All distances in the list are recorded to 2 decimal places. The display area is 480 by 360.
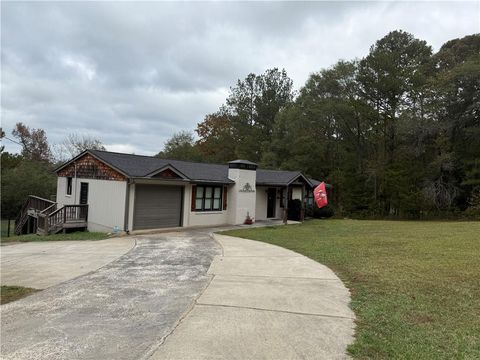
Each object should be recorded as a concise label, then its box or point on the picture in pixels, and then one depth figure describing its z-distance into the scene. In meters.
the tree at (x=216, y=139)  45.44
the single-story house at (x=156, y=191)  15.52
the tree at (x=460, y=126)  26.56
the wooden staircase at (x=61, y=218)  16.26
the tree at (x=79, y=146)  44.47
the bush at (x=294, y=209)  23.56
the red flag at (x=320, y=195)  22.05
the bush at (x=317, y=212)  26.14
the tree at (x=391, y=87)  29.92
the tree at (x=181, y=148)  43.12
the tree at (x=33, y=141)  51.22
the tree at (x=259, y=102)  45.31
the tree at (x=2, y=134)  31.69
